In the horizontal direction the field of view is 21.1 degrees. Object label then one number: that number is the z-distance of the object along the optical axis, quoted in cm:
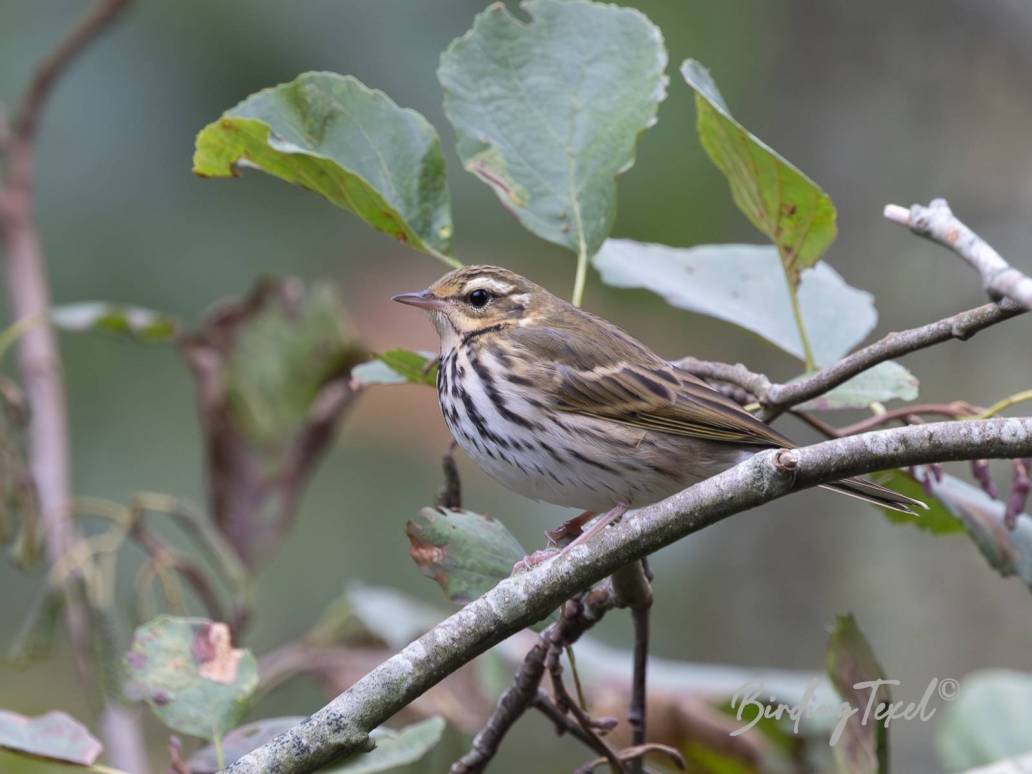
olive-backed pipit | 565
